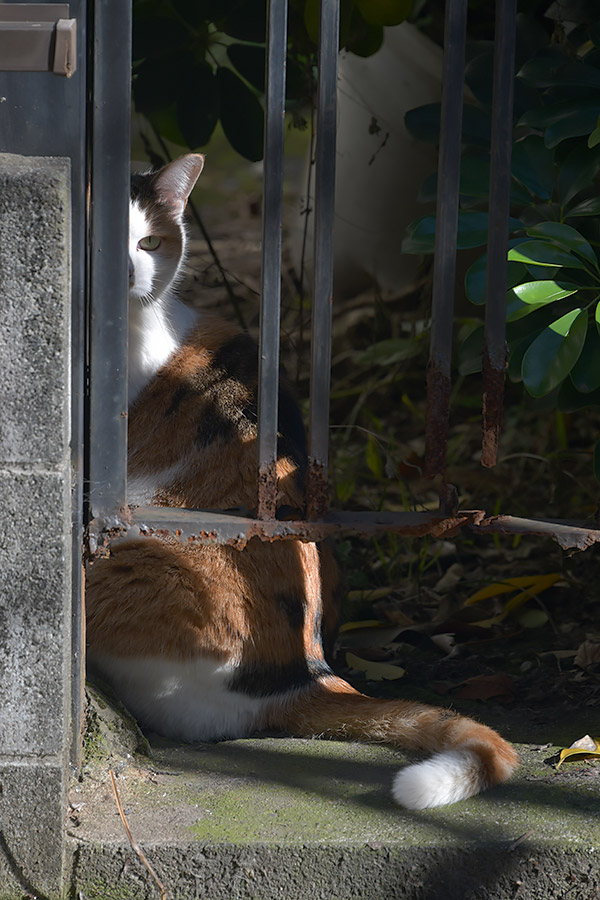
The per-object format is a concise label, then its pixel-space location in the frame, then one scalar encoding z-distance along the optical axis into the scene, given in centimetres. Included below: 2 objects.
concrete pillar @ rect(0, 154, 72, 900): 344
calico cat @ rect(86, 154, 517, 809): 469
